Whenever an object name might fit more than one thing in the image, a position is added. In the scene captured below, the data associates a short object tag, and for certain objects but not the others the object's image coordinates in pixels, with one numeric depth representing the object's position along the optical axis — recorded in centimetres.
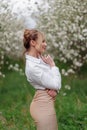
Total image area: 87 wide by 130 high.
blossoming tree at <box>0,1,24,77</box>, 918
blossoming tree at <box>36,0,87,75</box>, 932
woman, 385
